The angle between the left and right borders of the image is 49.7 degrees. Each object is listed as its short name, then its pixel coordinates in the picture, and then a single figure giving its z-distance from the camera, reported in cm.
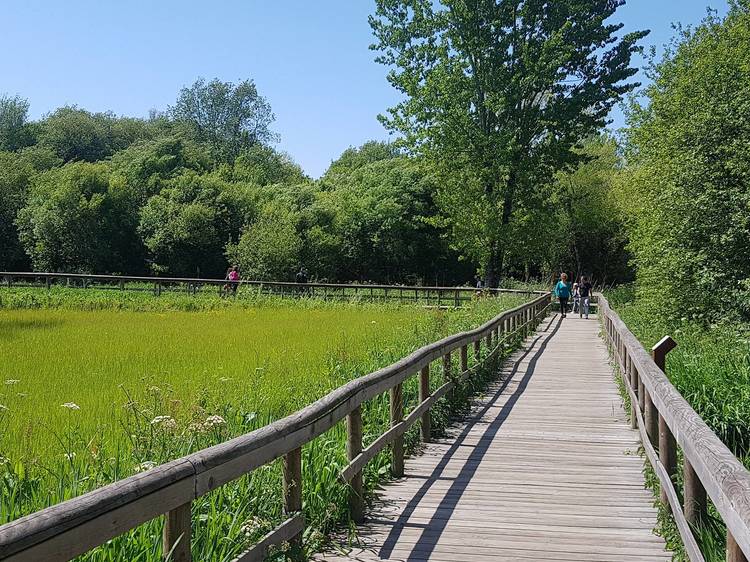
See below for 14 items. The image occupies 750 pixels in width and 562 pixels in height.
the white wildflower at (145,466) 453
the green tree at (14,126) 8736
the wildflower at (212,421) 552
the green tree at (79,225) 5341
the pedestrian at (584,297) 3231
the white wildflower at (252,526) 469
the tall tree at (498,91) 3612
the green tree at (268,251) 4559
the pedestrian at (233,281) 3506
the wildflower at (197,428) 560
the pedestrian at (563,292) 3294
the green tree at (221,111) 9588
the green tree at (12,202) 5697
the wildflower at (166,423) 541
